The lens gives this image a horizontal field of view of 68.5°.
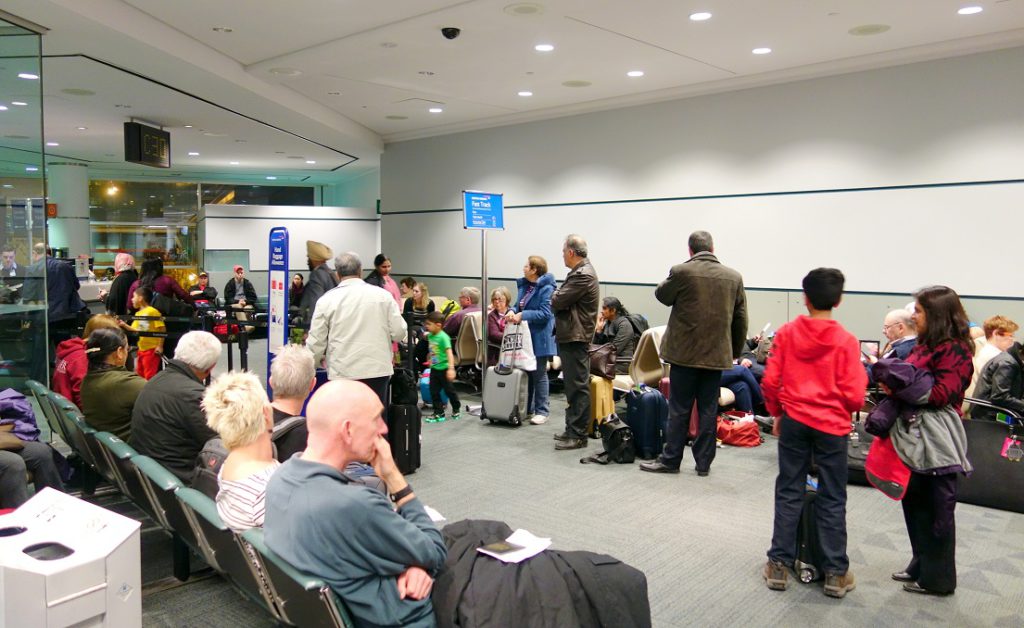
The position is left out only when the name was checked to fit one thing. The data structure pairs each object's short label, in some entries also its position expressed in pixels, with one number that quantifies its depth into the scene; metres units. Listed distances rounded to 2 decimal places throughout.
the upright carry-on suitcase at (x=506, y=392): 7.01
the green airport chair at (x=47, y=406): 4.76
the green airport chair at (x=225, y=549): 2.45
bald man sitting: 2.05
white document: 2.41
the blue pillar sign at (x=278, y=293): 6.30
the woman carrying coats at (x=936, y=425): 3.32
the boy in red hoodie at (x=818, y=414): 3.44
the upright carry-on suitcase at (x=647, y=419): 5.90
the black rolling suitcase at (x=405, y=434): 5.44
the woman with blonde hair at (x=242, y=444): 2.64
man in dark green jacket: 5.14
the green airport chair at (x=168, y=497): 2.97
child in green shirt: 7.38
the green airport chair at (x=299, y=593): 2.04
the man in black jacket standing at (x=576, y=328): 6.06
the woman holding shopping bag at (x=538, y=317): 6.89
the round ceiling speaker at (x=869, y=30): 6.69
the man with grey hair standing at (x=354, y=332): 5.17
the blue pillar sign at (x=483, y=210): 7.88
